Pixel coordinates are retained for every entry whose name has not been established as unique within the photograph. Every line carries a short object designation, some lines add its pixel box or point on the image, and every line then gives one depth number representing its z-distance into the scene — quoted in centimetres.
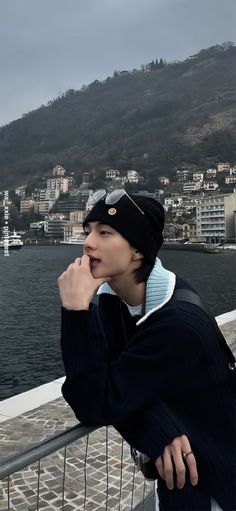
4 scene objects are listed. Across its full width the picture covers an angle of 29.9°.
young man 115
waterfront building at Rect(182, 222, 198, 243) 11475
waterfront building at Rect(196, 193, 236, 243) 10012
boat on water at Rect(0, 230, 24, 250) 11119
